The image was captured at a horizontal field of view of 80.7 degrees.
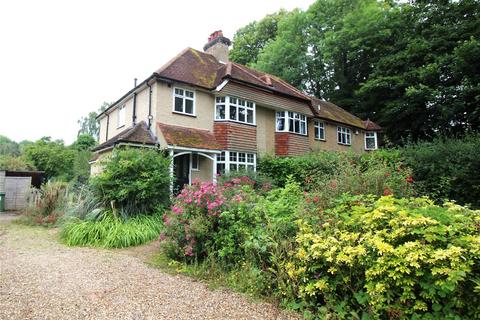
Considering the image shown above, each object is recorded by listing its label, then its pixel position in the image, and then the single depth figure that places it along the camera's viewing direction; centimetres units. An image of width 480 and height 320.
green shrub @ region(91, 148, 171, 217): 887
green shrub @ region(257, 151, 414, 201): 563
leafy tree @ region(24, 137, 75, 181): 2606
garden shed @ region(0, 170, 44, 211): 1463
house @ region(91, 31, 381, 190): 1323
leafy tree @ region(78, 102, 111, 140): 6219
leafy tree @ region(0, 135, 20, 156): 5653
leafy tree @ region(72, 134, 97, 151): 3744
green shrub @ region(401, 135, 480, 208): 895
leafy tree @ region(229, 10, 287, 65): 3512
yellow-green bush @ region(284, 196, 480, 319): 263
